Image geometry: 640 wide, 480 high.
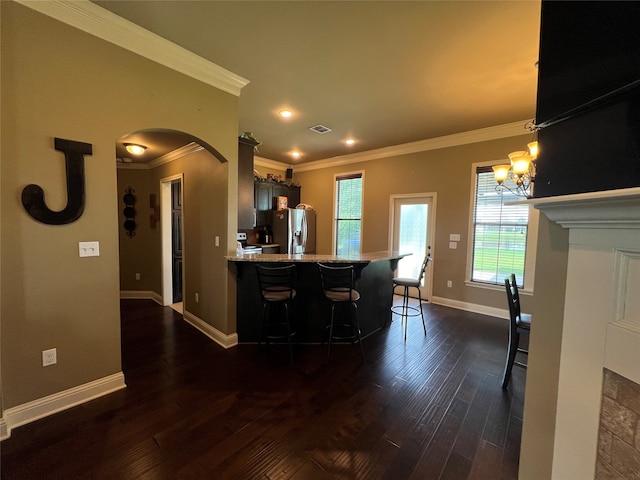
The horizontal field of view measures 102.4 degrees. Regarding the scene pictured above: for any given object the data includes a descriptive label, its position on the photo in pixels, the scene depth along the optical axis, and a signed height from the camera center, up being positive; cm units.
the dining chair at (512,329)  226 -89
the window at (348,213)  580 +31
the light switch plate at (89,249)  198 -21
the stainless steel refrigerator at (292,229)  562 -8
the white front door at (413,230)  483 -4
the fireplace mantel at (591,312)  90 -31
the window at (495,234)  395 -8
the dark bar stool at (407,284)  342 -76
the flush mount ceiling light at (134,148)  343 +100
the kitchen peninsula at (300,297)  302 -86
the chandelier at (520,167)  244 +63
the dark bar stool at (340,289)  270 -69
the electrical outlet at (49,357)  187 -100
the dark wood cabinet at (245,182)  335 +57
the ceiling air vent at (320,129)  409 +159
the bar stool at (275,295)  271 -74
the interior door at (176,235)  455 -20
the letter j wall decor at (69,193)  176 +20
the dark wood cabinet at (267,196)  564 +68
